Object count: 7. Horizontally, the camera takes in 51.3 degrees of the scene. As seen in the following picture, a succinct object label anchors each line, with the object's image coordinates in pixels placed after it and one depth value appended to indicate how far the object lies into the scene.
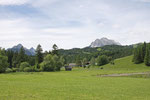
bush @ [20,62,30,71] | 90.44
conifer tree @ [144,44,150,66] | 100.50
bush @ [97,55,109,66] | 156.75
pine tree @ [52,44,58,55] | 117.72
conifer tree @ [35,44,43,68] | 107.82
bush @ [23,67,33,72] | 86.86
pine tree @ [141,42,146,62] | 113.63
